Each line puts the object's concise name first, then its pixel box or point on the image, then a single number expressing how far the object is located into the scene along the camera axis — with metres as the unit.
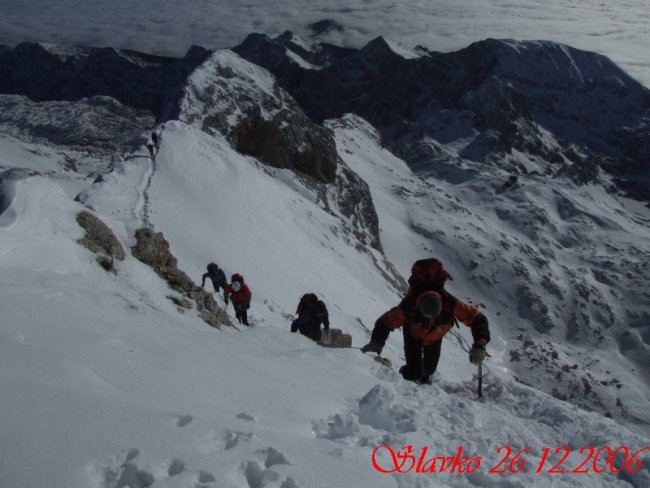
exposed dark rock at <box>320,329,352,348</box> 14.27
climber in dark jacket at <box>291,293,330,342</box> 13.72
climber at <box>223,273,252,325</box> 15.23
